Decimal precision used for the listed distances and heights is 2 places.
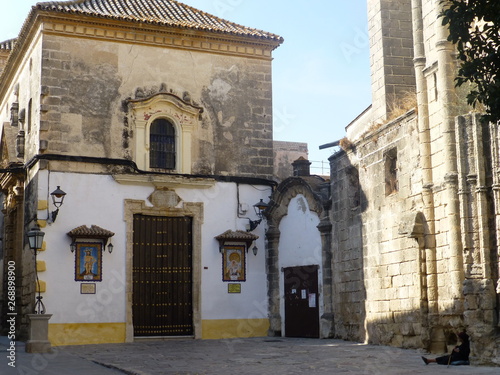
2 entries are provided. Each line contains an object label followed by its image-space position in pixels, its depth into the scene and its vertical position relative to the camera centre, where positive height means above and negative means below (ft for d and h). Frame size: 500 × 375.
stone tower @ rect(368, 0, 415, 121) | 60.34 +19.79
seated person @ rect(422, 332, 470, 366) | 39.06 -2.97
